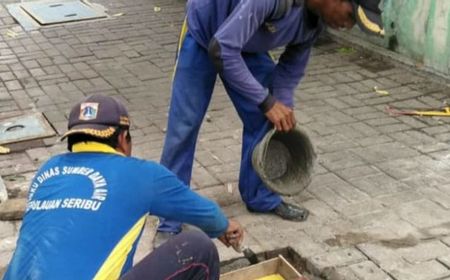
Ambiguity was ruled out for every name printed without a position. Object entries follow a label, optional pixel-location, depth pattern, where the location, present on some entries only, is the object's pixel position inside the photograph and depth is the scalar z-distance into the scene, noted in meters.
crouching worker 2.60
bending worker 3.79
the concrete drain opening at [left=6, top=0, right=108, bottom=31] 9.42
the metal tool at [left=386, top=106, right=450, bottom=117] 6.16
